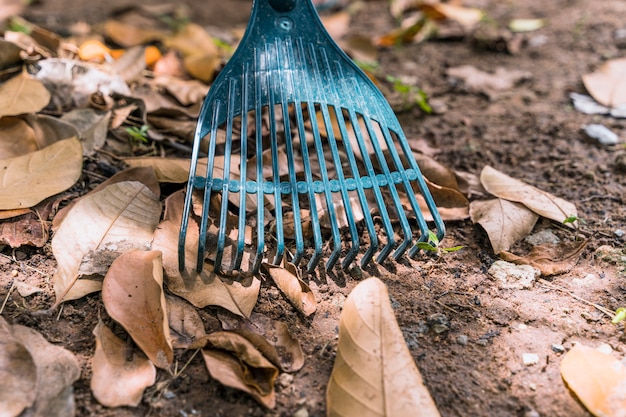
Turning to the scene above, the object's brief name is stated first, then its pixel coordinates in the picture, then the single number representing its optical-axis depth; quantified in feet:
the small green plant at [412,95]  2.77
